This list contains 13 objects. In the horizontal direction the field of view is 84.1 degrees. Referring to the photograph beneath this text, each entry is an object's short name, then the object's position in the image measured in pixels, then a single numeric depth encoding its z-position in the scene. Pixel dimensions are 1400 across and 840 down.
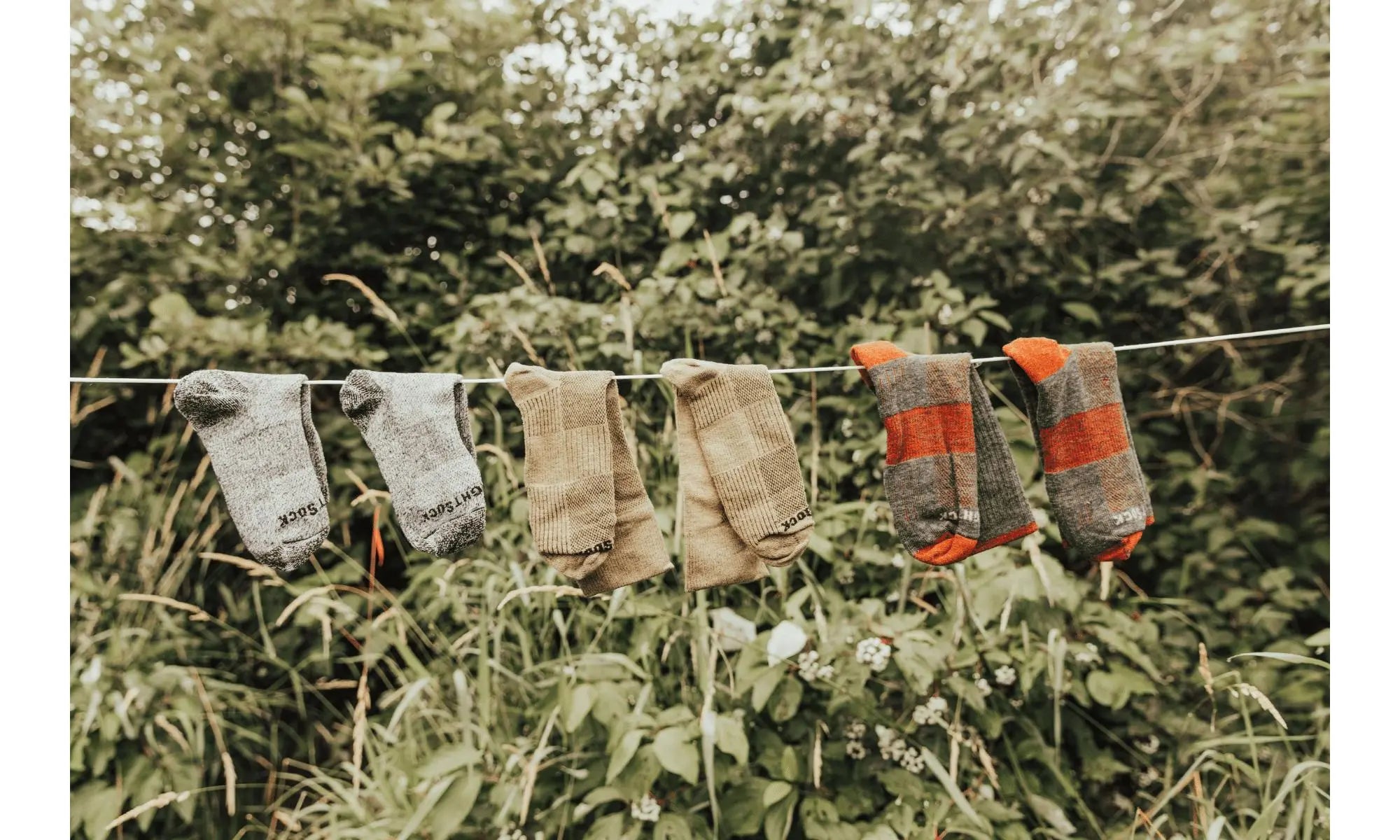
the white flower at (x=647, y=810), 1.81
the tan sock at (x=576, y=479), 1.20
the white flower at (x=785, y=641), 1.85
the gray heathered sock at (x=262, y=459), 1.14
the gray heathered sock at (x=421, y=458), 1.17
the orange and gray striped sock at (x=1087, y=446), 1.25
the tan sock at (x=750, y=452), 1.25
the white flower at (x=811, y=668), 1.84
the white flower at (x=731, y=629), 1.93
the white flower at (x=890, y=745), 1.91
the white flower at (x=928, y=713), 1.87
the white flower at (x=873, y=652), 1.83
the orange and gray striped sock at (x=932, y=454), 1.22
